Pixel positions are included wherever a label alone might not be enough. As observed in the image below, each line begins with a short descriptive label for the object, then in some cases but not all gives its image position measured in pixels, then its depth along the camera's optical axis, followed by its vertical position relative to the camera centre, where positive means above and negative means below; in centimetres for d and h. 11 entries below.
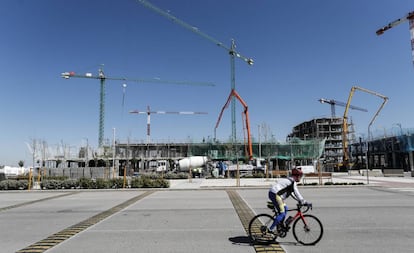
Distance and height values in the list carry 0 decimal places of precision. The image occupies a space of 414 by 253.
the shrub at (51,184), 2284 -184
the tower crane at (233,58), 10112 +3283
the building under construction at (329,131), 12562 +1001
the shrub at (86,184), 2310 -190
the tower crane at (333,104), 14973 +2521
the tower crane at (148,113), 13430 +2002
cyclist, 650 -79
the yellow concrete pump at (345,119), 6258 +880
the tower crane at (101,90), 10756 +2496
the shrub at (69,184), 2316 -190
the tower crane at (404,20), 6474 +3033
